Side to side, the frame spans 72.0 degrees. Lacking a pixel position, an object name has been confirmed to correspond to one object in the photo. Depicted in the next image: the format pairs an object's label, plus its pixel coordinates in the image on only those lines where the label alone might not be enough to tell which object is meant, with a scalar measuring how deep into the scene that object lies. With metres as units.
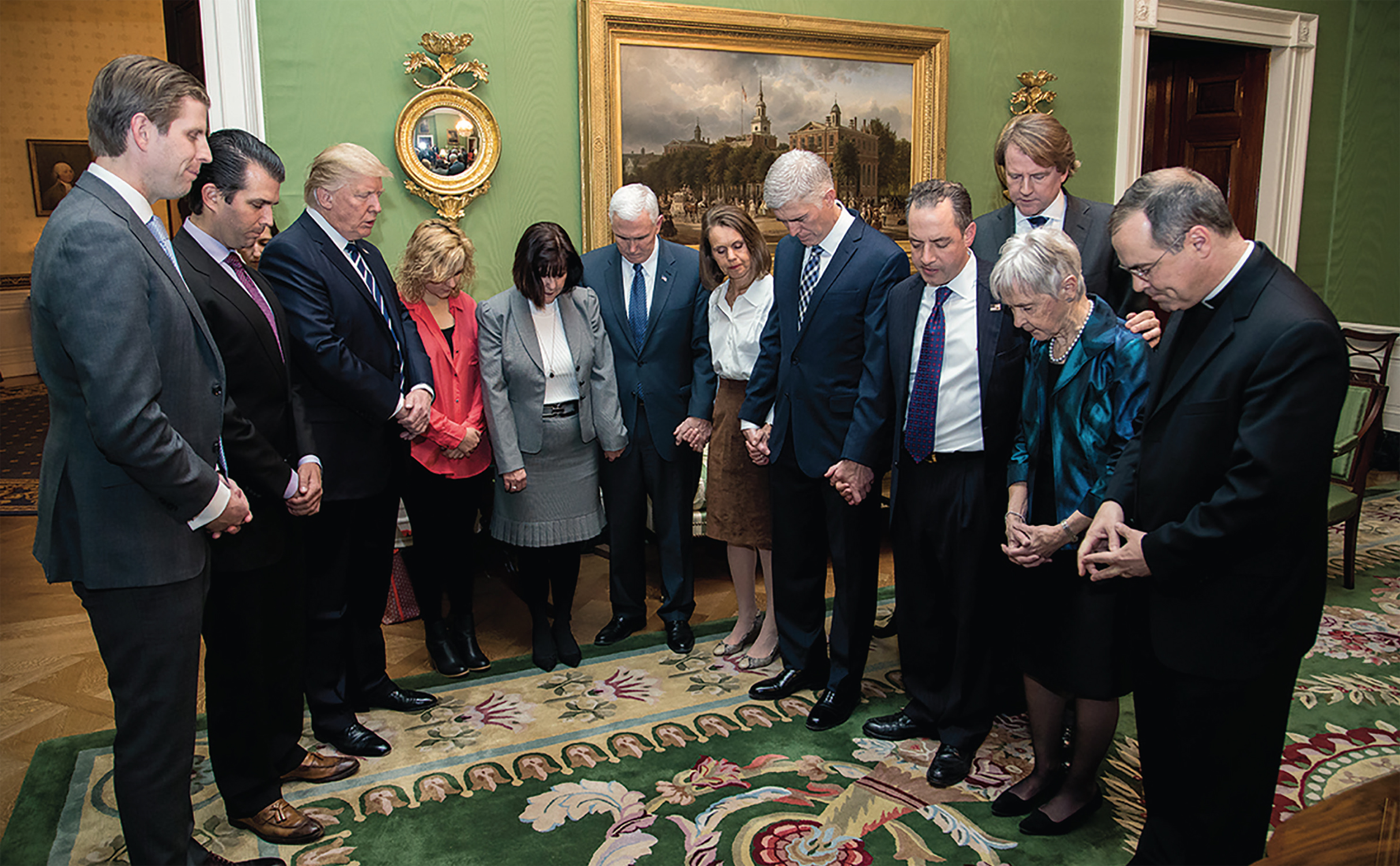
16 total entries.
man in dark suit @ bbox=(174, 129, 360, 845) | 2.51
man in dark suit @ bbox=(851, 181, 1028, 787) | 2.89
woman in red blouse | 3.60
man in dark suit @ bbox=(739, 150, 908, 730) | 3.21
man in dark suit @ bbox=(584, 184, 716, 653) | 3.87
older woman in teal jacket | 2.46
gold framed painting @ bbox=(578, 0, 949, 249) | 5.15
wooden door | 7.22
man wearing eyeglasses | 1.92
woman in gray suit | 3.65
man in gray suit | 1.95
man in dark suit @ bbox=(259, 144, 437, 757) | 3.07
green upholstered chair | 4.63
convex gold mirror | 4.75
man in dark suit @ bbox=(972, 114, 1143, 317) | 3.30
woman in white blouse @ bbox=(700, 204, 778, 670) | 3.62
